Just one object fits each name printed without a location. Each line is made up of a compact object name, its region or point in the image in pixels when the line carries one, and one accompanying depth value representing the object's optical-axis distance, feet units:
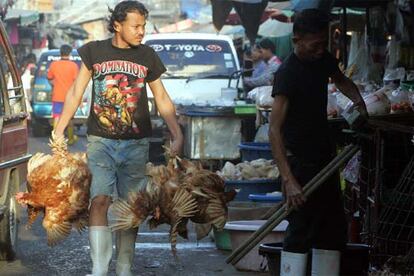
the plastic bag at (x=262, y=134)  57.33
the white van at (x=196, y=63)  72.83
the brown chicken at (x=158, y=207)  31.86
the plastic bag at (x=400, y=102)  38.65
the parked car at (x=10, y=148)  38.83
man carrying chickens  32.94
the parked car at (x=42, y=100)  111.22
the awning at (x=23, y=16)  152.51
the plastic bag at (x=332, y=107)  44.71
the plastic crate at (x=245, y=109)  61.93
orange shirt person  93.51
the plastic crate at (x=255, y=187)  45.01
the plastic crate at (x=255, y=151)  51.14
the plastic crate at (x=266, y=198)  42.29
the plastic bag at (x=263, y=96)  54.94
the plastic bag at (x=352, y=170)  39.82
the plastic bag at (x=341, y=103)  44.20
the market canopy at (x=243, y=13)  82.21
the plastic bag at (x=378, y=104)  38.72
